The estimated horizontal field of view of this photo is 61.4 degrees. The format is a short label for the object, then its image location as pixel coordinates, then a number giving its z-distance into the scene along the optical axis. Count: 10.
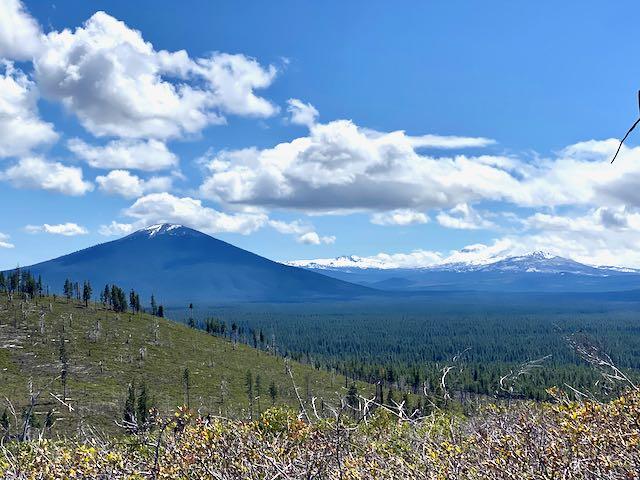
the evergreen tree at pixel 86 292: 195.12
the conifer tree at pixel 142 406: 86.12
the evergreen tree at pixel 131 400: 92.89
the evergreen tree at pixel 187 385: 131.77
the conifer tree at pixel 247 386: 142.88
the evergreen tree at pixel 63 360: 122.93
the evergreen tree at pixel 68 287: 197.21
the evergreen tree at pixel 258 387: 140.32
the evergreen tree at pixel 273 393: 133.12
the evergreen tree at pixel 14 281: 182.38
